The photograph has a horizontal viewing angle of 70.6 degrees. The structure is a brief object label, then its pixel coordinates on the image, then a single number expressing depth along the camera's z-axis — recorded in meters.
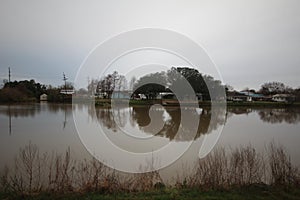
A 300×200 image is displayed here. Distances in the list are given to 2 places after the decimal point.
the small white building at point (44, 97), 37.87
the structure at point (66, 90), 40.04
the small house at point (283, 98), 32.95
